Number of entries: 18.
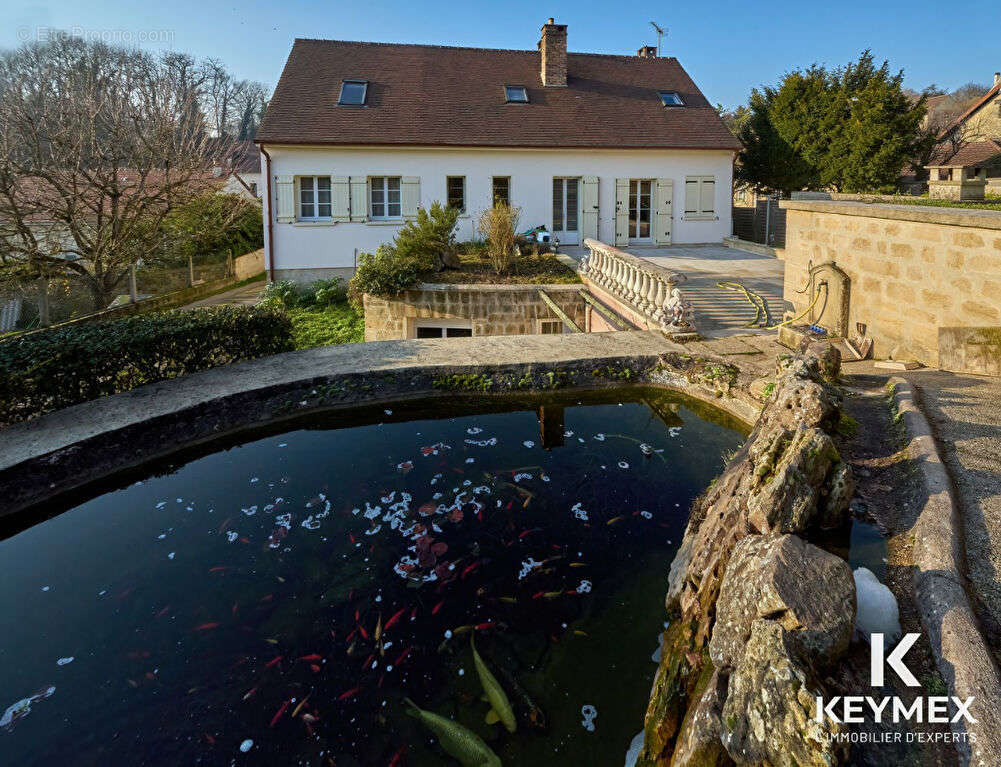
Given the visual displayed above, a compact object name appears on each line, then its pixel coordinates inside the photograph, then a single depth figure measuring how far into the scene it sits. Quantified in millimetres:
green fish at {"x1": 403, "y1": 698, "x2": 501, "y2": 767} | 2760
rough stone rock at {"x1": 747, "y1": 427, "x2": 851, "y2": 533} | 3316
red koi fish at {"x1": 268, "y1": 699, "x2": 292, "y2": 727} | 2978
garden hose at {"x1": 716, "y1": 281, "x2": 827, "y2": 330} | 8062
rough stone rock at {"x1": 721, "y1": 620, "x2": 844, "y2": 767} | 2146
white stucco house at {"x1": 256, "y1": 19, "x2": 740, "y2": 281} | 16812
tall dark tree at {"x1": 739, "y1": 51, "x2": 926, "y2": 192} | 18234
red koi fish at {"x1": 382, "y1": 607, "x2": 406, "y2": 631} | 3553
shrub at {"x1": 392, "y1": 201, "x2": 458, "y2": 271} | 13070
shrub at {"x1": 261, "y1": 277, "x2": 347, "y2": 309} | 16203
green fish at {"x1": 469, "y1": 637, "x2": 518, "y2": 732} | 2953
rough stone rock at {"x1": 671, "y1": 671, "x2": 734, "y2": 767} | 2385
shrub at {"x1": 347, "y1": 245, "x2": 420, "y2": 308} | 12539
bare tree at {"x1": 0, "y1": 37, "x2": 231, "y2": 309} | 12180
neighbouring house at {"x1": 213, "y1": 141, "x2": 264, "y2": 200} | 30650
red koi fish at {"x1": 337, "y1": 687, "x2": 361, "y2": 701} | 3098
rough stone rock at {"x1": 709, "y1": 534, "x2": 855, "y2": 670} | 2477
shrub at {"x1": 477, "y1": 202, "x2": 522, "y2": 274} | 13398
